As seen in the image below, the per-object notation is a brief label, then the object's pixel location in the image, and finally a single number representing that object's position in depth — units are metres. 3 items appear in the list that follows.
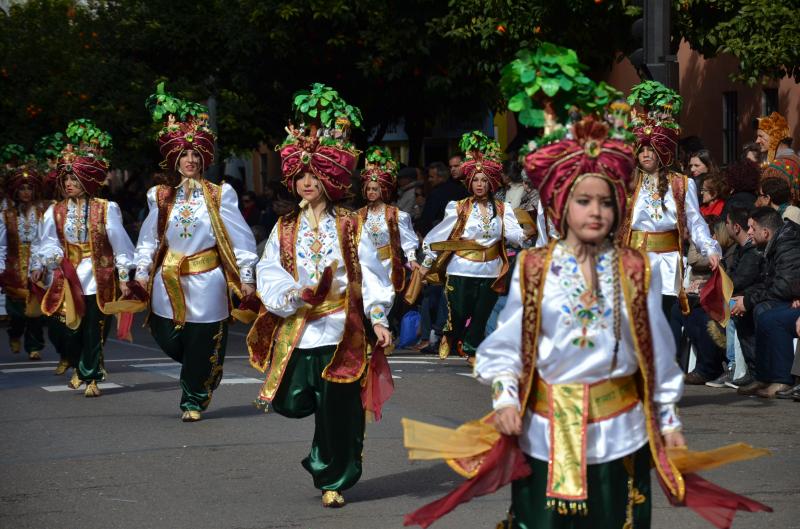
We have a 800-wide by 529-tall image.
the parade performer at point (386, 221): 17.11
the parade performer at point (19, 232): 18.45
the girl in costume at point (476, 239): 15.34
